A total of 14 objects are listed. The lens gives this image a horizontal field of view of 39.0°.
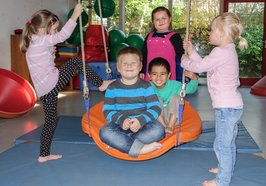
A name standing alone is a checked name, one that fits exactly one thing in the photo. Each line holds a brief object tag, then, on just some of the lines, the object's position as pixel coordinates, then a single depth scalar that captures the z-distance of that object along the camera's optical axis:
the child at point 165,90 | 2.90
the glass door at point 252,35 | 7.90
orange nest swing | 2.49
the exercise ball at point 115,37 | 7.27
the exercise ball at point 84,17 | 7.38
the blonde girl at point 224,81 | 2.17
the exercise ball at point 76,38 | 7.25
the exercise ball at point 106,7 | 7.30
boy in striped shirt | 2.47
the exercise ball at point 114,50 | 7.17
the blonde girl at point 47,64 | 2.59
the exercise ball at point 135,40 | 7.24
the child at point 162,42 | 3.27
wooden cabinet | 5.43
